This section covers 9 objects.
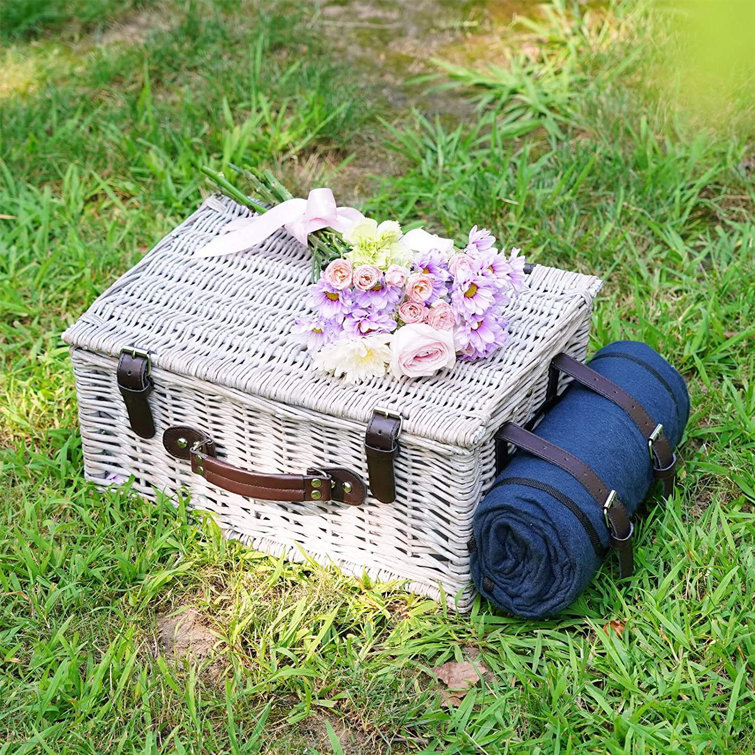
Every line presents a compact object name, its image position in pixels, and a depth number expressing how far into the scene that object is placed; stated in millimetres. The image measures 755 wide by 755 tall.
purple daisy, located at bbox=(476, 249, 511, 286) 2020
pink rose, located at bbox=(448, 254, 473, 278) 2008
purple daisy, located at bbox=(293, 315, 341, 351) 2045
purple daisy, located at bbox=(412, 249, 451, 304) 2033
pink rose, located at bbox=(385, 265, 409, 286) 2018
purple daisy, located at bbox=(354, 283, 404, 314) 2025
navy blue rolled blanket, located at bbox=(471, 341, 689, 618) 1908
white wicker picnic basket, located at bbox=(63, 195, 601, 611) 1999
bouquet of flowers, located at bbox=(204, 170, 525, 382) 2010
